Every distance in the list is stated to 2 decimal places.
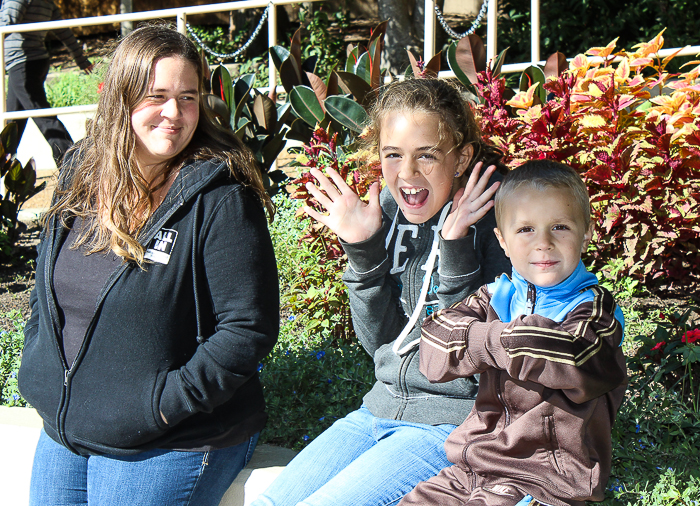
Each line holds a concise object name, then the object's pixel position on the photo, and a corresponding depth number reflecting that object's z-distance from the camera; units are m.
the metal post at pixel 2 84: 6.51
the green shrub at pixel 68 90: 11.64
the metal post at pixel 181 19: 5.98
